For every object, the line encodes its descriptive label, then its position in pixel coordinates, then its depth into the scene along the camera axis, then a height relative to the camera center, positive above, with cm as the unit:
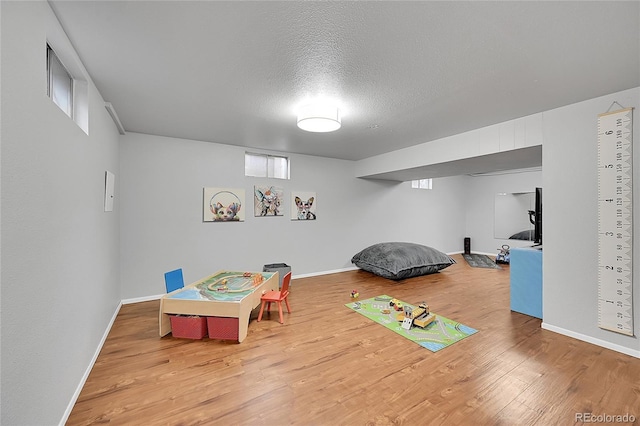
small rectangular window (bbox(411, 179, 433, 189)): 740 +91
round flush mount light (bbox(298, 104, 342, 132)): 270 +104
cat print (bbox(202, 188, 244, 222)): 445 +14
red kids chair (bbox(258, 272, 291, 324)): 321 -108
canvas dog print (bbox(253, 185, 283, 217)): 489 +24
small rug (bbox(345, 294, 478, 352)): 271 -136
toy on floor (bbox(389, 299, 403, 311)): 357 -130
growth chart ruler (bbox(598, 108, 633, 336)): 247 -6
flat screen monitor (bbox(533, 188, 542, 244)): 349 -1
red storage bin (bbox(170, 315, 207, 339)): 277 -125
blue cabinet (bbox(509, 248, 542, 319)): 336 -90
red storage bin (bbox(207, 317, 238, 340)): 272 -124
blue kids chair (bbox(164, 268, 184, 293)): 324 -90
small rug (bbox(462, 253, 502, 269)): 643 -128
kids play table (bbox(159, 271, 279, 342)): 270 -97
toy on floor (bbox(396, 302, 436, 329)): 301 -127
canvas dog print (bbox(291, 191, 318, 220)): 530 +17
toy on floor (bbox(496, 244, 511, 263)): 676 -111
